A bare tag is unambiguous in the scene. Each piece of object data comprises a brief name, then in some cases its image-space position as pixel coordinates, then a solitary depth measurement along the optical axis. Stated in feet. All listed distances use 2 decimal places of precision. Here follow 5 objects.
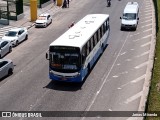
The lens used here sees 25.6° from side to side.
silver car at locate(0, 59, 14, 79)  98.43
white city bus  88.43
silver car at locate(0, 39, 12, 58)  119.44
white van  148.97
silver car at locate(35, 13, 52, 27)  159.49
